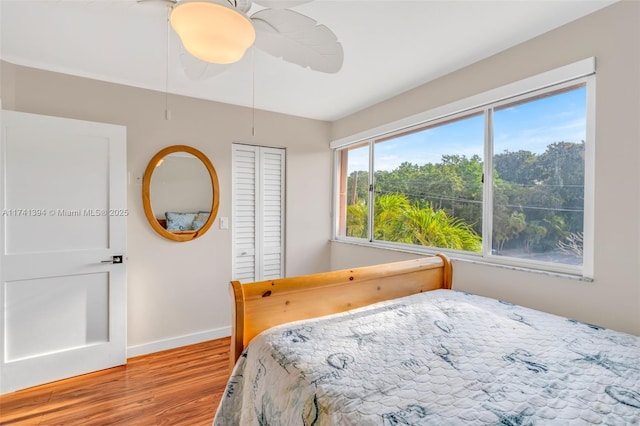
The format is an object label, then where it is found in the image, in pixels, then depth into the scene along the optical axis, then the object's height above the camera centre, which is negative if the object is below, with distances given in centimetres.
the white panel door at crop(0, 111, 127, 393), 214 -31
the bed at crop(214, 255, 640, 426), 89 -57
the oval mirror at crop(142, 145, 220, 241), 271 +14
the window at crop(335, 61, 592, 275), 181 +22
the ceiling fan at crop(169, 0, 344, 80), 105 +73
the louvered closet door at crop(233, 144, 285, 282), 319 -3
